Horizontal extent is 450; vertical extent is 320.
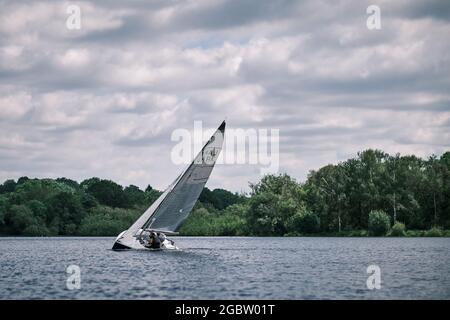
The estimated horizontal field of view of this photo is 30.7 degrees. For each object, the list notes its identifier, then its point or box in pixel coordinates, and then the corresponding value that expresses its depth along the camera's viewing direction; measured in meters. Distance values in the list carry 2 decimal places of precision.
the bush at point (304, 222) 146.00
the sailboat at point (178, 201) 65.44
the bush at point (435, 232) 133.00
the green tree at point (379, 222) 134.50
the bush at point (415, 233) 135.25
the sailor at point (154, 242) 69.06
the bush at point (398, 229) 133.75
